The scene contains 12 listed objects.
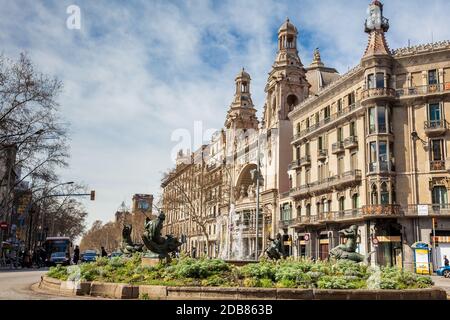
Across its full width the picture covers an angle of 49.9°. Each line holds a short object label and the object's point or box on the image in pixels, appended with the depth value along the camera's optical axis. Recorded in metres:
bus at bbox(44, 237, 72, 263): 53.12
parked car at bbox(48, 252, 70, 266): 47.06
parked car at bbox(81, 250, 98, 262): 52.32
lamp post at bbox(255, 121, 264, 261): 34.89
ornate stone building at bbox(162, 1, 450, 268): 38.94
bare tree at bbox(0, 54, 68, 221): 29.17
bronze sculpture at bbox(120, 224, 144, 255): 26.47
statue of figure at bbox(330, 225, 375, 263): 16.23
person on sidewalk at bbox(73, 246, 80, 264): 39.78
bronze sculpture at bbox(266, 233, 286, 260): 22.08
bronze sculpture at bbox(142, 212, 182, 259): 17.31
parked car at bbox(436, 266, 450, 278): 30.85
